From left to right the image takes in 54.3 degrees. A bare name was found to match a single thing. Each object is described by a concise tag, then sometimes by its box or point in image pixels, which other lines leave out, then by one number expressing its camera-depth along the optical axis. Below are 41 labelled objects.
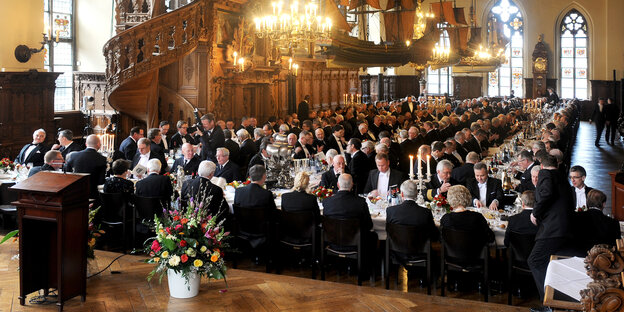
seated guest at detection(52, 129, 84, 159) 10.22
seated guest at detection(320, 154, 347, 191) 8.77
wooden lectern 4.93
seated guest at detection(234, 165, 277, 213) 7.38
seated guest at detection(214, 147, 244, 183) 9.29
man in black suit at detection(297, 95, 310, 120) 19.92
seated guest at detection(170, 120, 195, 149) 12.50
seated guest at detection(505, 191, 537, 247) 6.11
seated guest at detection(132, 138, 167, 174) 9.98
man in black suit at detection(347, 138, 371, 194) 10.23
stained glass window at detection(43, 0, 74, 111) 18.31
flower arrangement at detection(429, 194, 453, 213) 6.90
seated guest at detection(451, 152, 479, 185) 8.87
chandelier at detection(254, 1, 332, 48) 11.28
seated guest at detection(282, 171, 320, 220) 7.20
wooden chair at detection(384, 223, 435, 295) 6.39
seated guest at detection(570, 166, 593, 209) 7.50
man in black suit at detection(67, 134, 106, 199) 8.87
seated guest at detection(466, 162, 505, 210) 7.78
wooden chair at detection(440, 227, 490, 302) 6.22
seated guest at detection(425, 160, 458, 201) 7.85
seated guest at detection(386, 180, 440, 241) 6.47
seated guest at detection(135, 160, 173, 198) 7.79
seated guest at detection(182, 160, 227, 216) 7.44
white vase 5.56
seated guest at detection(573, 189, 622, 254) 5.77
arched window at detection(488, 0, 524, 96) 37.28
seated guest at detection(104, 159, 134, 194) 7.98
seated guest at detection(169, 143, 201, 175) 9.75
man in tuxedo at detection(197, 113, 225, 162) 11.13
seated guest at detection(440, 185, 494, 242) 6.21
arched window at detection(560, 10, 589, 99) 35.62
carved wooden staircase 14.10
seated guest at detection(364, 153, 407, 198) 8.82
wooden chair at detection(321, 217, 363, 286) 6.67
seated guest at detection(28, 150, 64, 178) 8.51
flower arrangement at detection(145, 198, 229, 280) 5.32
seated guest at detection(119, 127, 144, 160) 11.23
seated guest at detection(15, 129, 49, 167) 10.23
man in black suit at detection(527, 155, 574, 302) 5.60
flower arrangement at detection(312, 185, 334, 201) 7.83
